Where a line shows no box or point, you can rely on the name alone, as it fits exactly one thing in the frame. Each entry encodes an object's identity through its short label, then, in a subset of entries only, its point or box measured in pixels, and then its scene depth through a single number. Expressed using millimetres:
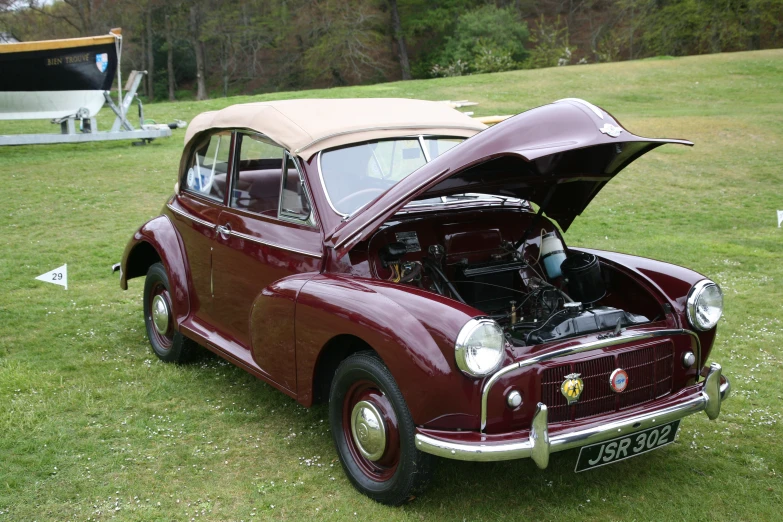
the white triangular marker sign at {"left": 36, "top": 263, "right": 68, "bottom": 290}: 6461
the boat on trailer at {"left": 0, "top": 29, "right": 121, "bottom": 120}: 14789
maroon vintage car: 3320
